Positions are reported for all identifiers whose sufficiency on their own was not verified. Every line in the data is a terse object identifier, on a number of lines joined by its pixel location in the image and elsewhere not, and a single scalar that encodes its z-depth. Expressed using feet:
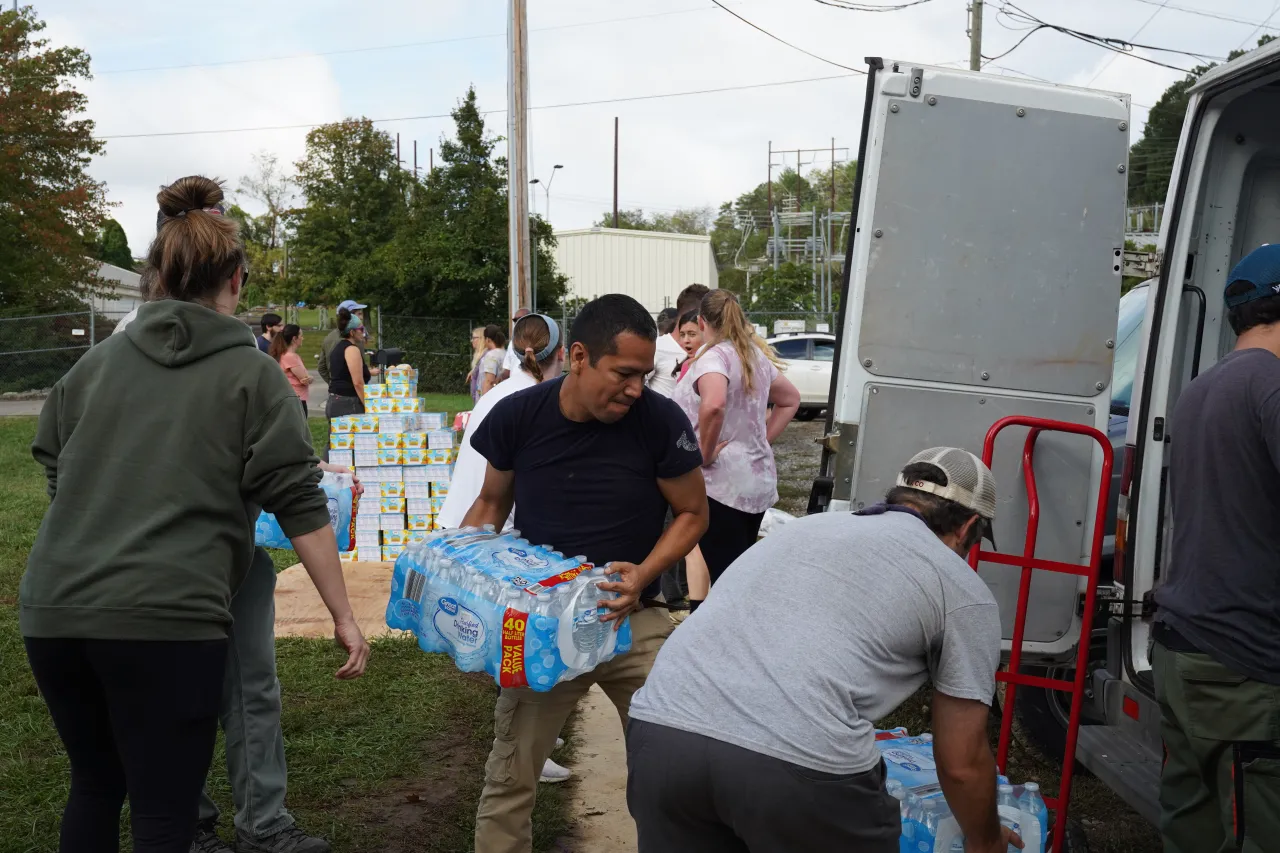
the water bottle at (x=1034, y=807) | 10.73
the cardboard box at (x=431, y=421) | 31.78
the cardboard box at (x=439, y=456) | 31.32
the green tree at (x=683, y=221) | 342.09
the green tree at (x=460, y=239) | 109.40
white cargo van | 13.67
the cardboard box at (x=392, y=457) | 31.01
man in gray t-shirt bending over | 7.77
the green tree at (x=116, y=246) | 209.56
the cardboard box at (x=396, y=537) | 30.81
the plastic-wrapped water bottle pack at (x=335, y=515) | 17.20
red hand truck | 13.42
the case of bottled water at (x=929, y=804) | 10.00
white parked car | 78.74
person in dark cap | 9.86
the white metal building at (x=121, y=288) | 152.00
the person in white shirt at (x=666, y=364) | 22.34
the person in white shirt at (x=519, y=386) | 16.31
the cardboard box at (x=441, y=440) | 31.50
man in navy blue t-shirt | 11.09
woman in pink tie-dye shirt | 19.42
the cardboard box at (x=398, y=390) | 31.37
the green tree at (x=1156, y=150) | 142.00
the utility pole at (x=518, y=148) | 57.93
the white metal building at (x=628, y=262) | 149.48
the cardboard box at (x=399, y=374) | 31.83
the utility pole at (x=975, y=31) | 88.07
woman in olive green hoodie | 9.01
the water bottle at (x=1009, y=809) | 10.56
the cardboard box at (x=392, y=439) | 30.99
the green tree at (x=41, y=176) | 98.17
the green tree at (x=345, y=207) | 145.28
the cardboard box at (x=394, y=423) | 30.83
